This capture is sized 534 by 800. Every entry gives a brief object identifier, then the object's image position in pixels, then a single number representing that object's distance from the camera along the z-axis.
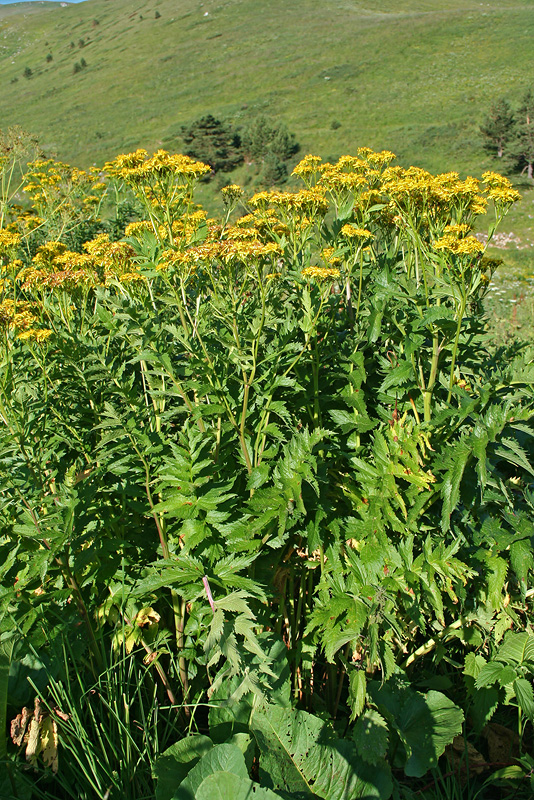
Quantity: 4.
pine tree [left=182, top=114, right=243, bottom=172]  39.81
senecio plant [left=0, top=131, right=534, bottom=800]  1.88
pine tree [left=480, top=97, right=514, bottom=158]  33.94
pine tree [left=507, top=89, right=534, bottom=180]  32.56
